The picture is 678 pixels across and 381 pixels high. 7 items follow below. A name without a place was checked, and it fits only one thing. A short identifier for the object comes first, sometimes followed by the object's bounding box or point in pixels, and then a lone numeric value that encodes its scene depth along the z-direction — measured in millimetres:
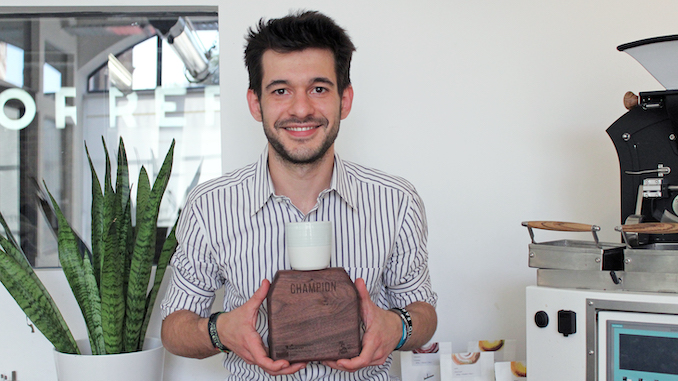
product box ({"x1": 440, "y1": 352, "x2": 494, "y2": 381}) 1755
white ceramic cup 1194
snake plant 1682
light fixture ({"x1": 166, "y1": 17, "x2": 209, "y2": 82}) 2133
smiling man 1449
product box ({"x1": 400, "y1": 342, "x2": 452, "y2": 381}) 1822
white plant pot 1664
